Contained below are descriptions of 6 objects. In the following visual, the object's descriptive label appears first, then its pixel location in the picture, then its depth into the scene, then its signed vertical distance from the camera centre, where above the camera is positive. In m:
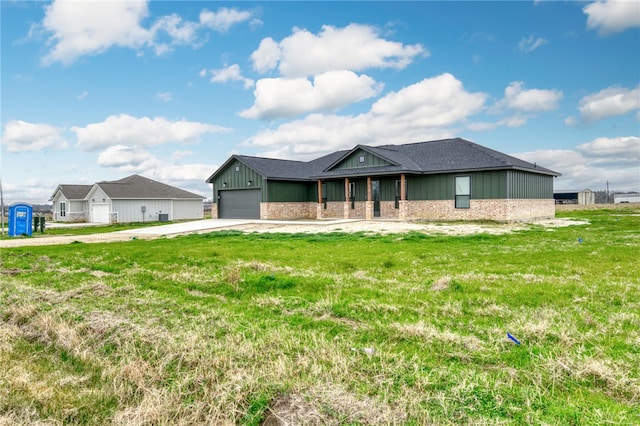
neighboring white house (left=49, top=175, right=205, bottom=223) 38.91 +0.59
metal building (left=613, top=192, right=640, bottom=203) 90.57 +1.32
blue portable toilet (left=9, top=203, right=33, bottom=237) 23.11 -0.62
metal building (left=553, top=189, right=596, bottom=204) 74.56 +1.26
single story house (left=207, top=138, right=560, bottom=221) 25.86 +1.45
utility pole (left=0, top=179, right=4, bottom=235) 23.08 +0.31
